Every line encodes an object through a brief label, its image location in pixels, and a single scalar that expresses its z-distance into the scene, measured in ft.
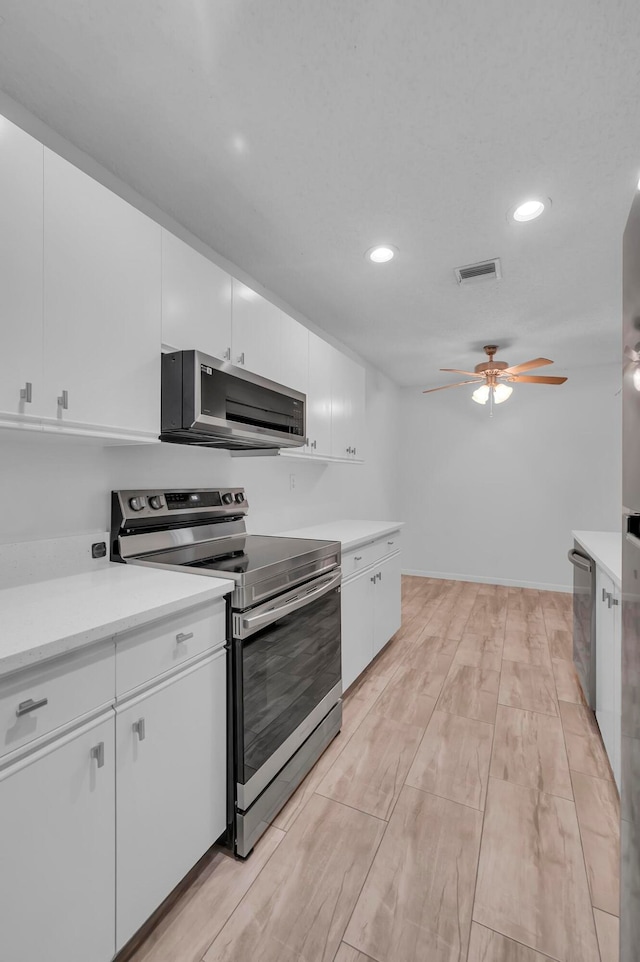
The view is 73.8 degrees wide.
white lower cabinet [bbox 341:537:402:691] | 7.93
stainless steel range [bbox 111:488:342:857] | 4.78
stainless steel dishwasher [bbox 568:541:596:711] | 7.32
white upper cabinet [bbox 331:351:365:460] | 10.05
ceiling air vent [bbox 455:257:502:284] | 8.39
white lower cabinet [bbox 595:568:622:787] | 5.58
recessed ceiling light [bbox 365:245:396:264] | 7.93
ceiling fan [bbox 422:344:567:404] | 11.72
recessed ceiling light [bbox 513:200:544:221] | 6.52
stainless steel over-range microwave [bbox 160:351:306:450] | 5.38
